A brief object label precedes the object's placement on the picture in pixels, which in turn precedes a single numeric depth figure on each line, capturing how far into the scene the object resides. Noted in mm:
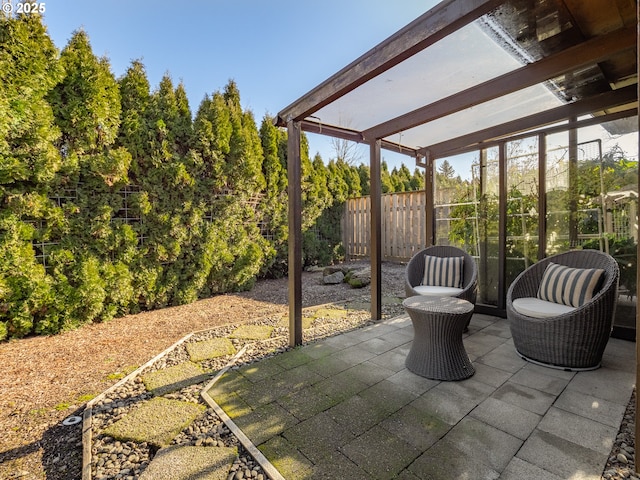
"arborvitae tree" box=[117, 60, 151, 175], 4250
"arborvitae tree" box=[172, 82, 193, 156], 4824
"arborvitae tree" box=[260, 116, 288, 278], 6527
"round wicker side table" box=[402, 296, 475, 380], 2396
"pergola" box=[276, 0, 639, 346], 2020
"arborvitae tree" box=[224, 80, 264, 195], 5523
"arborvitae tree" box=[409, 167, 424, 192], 12218
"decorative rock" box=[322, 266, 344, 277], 6930
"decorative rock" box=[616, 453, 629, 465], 1523
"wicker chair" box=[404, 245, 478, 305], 3465
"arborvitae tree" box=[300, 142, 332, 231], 7523
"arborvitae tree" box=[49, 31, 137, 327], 3670
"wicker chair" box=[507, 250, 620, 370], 2416
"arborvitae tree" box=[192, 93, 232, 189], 5004
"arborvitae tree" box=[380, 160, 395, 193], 10913
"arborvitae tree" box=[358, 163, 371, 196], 10828
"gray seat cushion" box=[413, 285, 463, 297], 3420
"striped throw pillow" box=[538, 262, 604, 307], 2686
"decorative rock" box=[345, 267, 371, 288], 6217
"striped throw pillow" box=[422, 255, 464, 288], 3803
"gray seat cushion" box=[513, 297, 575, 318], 2621
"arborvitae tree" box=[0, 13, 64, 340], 3176
